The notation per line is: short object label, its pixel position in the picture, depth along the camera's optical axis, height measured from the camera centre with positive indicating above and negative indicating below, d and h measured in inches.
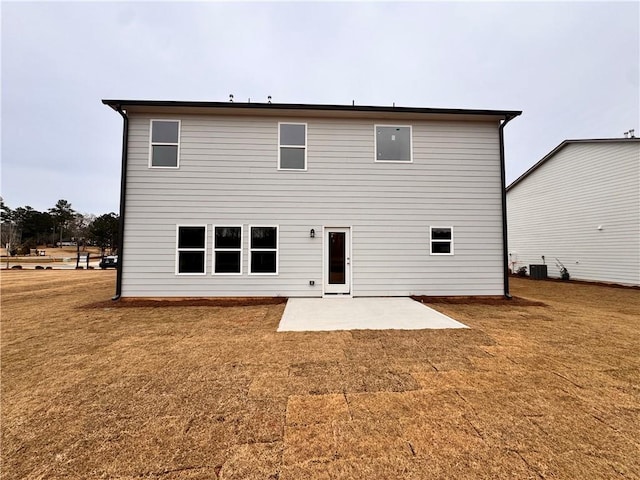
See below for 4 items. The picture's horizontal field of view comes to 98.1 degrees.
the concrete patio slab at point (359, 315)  206.4 -54.5
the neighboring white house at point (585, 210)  425.7 +77.3
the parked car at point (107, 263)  830.5 -42.2
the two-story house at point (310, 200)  301.4 +56.5
